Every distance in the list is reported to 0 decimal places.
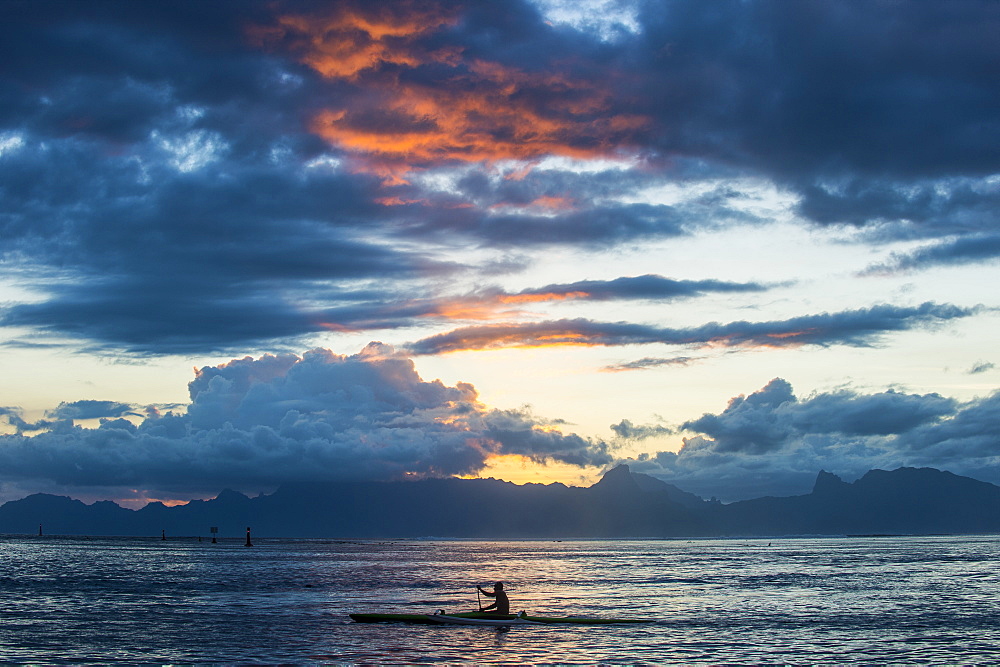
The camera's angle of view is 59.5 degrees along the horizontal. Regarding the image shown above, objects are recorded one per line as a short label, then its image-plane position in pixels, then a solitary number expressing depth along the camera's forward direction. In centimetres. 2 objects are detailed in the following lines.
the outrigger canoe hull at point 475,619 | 5422
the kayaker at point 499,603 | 5519
